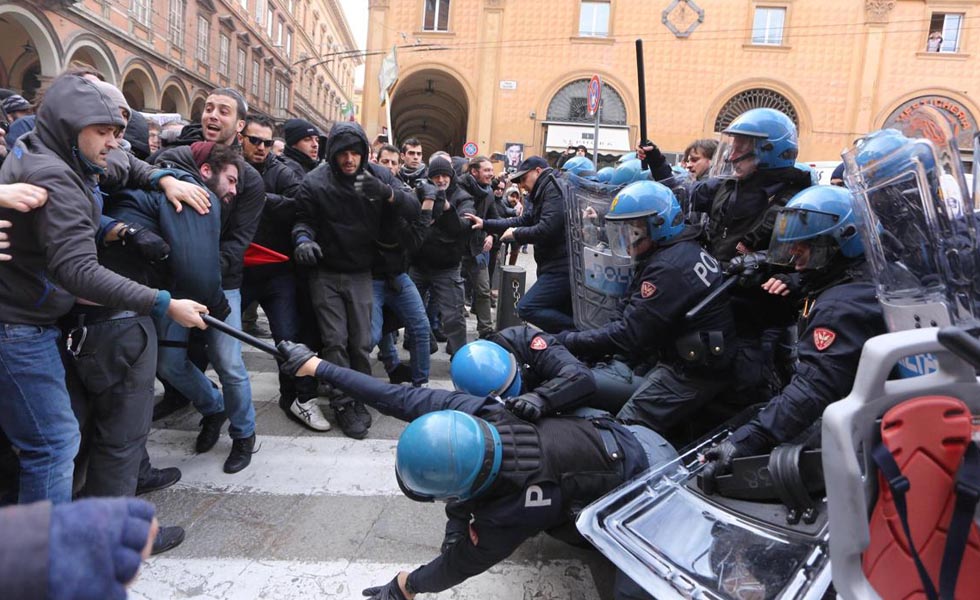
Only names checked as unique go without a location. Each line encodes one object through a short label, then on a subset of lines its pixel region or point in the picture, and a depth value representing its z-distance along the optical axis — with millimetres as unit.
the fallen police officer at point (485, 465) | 1694
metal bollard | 6332
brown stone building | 14711
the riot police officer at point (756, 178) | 3150
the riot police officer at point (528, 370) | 2045
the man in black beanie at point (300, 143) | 4434
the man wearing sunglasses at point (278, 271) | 3805
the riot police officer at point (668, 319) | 2686
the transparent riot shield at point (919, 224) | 1534
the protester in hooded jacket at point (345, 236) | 3602
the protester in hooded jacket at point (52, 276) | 1924
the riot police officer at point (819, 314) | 1946
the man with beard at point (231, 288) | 3117
